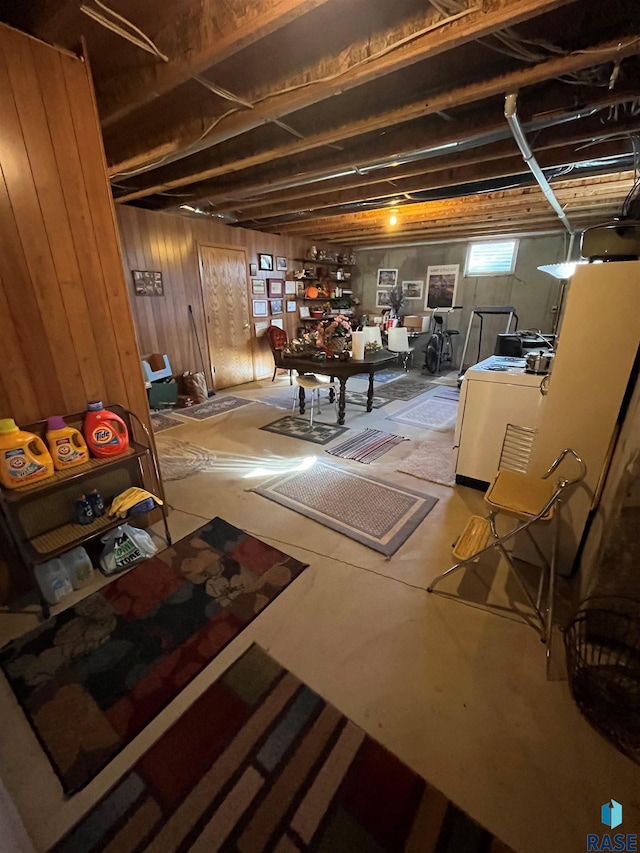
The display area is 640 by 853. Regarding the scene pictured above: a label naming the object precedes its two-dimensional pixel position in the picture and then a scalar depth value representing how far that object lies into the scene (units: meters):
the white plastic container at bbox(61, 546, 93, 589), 1.78
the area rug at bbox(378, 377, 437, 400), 5.25
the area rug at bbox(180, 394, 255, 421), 4.48
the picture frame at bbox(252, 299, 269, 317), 5.86
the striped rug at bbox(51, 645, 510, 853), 0.96
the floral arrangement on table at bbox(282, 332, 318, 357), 3.97
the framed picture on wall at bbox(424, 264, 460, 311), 6.78
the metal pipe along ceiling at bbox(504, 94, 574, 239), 1.84
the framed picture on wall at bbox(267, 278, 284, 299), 6.05
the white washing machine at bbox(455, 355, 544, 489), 2.38
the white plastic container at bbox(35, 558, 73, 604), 1.67
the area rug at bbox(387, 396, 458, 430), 4.11
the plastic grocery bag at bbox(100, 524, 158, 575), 1.90
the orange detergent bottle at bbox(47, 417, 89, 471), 1.66
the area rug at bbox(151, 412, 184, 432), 4.09
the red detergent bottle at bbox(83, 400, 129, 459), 1.80
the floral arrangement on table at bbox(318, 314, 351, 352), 3.88
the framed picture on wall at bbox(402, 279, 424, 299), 7.20
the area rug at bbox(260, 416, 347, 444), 3.67
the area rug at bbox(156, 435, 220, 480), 3.00
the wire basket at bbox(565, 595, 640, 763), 1.17
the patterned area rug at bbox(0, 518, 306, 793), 1.21
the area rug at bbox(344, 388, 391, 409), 4.84
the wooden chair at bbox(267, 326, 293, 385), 5.84
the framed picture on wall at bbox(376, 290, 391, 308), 7.62
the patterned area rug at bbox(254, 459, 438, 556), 2.21
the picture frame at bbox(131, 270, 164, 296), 4.30
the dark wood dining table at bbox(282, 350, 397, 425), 3.61
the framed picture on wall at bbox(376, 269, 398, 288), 7.42
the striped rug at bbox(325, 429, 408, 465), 3.24
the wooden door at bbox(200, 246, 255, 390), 5.15
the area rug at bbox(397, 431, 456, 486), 2.89
